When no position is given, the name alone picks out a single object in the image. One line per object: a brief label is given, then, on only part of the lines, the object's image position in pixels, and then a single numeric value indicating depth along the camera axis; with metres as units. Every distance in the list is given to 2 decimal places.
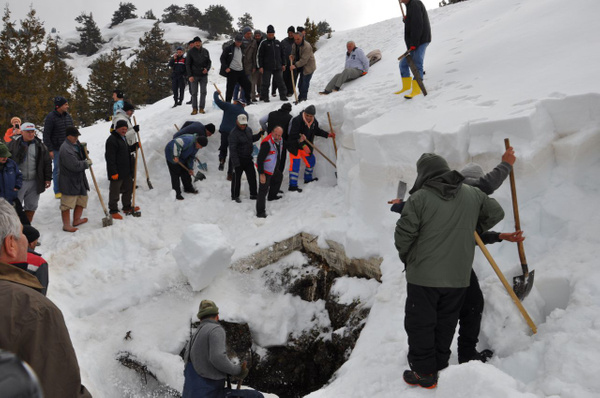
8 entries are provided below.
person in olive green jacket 3.00
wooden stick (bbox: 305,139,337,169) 7.63
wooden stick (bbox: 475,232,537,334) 3.22
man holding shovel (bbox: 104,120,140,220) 7.01
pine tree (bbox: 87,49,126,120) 23.11
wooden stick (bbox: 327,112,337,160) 7.79
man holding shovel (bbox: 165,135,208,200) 7.85
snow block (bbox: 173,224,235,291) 5.91
